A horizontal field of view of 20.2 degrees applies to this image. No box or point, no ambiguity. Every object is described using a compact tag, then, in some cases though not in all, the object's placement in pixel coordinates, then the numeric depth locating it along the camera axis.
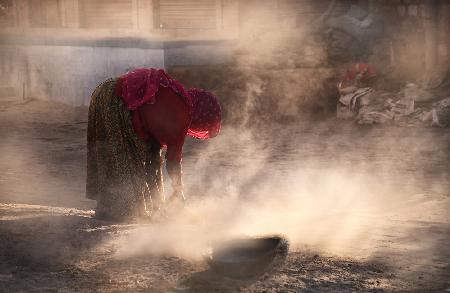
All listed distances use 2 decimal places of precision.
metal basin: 7.75
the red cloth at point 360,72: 24.66
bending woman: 9.21
